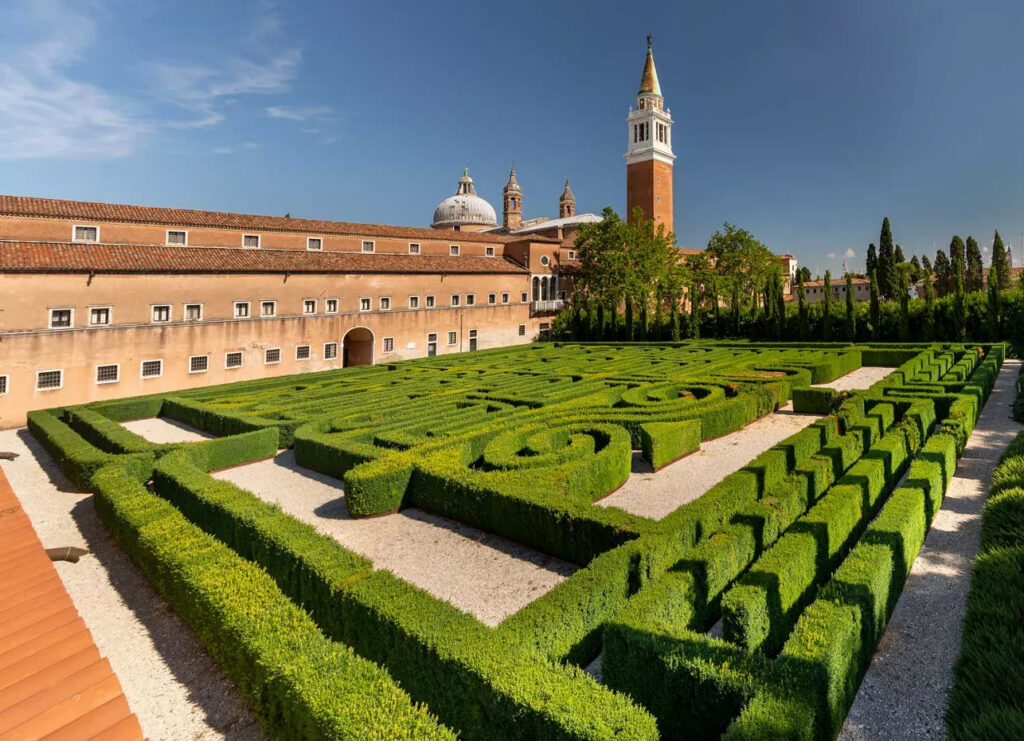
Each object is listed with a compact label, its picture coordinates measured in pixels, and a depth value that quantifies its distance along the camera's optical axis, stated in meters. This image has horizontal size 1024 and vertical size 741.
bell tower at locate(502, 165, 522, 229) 81.50
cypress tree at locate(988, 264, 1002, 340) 32.44
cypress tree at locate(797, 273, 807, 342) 39.97
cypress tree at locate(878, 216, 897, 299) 65.19
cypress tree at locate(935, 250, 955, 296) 67.88
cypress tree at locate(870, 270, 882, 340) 37.59
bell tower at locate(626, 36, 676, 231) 63.22
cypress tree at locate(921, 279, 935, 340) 35.09
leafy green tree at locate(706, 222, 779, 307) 55.75
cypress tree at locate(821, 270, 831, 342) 38.90
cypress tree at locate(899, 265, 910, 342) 35.79
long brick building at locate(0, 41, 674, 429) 25.05
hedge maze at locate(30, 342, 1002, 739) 4.36
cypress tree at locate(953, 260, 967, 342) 33.94
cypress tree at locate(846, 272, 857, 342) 37.69
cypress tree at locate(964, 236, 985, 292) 69.50
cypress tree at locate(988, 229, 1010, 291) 60.16
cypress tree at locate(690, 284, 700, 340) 45.62
